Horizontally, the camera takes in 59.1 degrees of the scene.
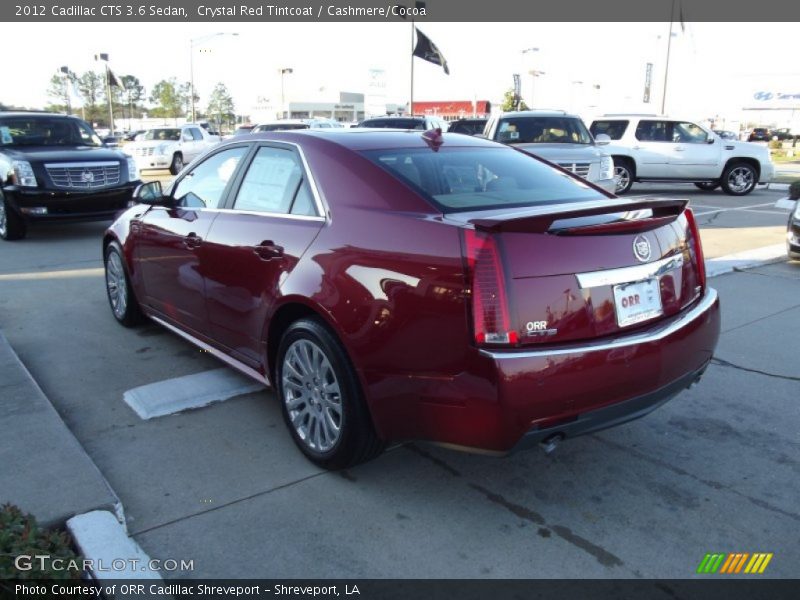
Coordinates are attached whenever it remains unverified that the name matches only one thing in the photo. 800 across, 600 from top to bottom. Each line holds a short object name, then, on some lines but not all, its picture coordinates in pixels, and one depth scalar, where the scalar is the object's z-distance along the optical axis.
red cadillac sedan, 2.75
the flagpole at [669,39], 29.06
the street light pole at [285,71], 62.00
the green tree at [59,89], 83.75
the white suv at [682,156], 17.17
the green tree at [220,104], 101.88
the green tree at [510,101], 52.75
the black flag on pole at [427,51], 22.98
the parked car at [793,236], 8.27
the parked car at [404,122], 17.16
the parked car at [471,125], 21.59
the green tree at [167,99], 76.94
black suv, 10.18
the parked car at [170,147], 23.65
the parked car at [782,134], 54.50
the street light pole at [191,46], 35.47
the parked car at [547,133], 12.14
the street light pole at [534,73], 67.00
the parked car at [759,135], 45.26
